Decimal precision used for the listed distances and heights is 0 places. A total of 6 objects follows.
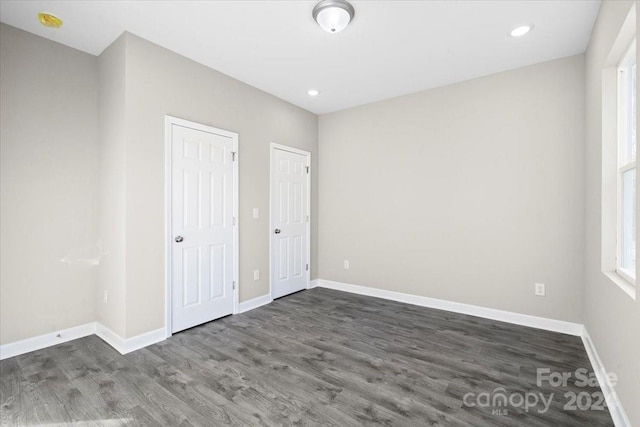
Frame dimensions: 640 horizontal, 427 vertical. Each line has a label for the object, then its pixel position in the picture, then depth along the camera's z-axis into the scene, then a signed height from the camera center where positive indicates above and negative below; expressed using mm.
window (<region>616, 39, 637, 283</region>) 1903 +331
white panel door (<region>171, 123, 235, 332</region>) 2969 -154
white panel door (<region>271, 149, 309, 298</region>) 4109 -161
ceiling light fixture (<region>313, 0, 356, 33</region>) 2197 +1505
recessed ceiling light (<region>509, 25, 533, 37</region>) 2502 +1559
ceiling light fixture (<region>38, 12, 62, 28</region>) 2363 +1567
